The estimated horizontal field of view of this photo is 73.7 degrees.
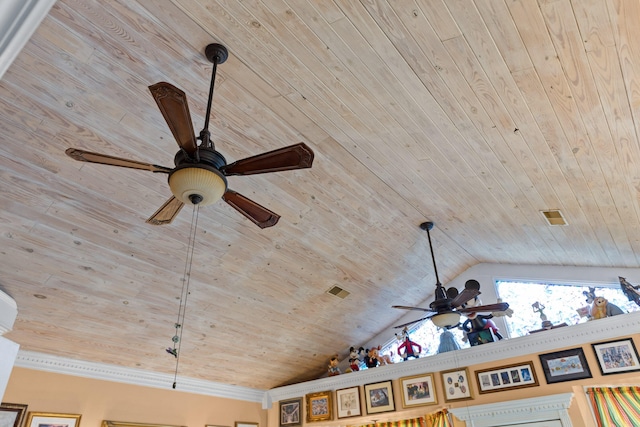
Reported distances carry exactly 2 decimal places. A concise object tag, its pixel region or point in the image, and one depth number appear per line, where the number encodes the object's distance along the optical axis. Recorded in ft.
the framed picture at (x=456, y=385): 14.83
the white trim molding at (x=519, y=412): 12.84
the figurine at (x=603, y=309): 13.19
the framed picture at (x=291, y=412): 18.57
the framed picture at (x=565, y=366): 13.10
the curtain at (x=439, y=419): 14.78
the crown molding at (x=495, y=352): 12.96
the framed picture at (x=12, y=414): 12.62
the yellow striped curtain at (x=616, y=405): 12.00
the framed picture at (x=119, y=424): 14.76
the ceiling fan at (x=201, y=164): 6.17
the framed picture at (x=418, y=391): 15.52
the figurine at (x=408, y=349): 17.08
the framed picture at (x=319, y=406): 17.74
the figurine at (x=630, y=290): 12.89
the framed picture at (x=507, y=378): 13.89
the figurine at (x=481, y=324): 15.39
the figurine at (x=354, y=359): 18.17
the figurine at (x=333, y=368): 18.63
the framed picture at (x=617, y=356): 12.36
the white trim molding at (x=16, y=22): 2.18
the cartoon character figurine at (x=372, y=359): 17.88
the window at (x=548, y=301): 14.20
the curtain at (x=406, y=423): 15.58
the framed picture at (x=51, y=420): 13.20
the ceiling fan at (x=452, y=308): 12.01
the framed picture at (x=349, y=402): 17.10
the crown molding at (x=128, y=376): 13.94
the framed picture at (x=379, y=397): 16.33
